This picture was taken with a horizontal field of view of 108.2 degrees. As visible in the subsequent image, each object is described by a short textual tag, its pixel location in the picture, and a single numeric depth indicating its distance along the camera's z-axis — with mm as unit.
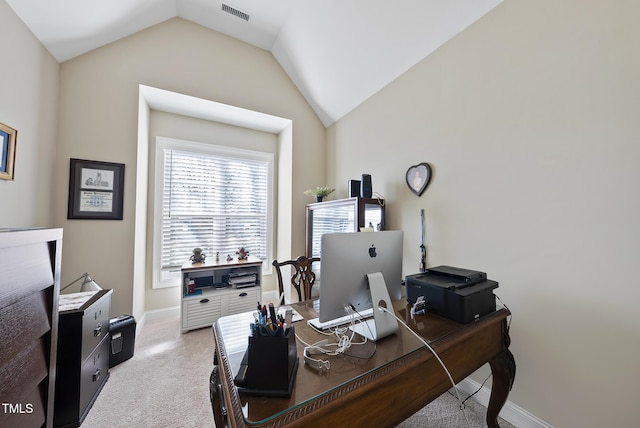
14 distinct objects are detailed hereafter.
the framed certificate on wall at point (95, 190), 2189
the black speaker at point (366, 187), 2367
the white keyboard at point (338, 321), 1138
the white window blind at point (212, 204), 3080
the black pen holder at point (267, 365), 703
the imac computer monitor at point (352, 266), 966
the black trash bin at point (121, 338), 2002
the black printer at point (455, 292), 1164
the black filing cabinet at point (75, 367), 1435
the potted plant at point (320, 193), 2918
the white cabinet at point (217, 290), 2646
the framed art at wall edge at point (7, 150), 1557
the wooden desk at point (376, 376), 660
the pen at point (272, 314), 807
